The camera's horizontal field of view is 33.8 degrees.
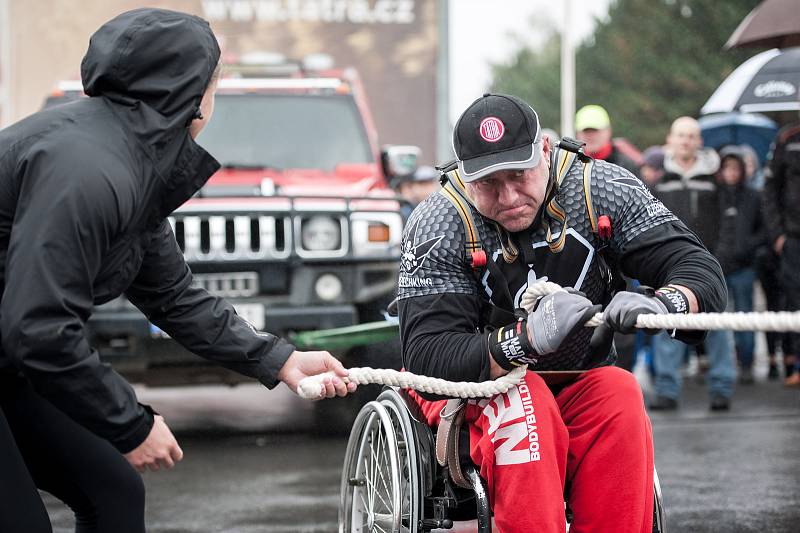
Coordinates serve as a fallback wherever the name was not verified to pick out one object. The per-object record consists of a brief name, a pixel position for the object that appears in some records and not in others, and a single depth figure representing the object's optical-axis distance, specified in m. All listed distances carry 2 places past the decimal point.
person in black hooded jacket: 2.79
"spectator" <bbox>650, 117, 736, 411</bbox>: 9.55
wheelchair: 3.91
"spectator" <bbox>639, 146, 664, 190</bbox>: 12.07
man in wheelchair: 3.68
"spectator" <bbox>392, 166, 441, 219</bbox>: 10.98
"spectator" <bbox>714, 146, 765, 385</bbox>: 10.11
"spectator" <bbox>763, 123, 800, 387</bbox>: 9.37
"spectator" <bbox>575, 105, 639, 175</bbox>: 8.78
